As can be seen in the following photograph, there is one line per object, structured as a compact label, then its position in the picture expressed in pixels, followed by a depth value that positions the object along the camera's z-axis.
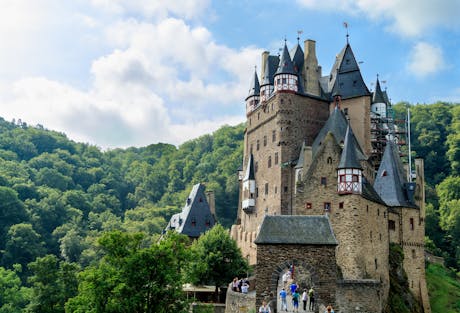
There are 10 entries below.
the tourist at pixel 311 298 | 28.95
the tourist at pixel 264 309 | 25.81
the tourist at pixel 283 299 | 27.48
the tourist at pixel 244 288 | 34.43
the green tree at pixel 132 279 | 31.19
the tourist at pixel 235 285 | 36.78
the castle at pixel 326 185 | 30.25
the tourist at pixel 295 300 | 27.36
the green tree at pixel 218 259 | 44.62
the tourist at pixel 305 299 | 28.40
